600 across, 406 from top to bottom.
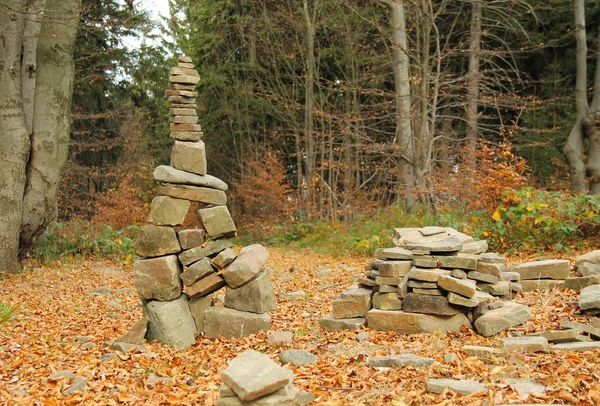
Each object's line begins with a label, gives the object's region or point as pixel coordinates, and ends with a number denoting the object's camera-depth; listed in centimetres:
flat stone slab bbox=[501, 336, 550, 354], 487
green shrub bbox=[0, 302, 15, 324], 623
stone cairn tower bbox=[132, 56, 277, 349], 601
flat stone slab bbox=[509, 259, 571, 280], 724
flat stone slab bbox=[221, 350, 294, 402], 371
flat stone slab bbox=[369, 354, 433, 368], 475
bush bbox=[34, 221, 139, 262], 1175
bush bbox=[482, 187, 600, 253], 982
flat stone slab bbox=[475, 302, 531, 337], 563
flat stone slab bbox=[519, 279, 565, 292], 719
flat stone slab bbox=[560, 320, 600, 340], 530
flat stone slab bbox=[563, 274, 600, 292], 685
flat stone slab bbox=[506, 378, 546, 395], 397
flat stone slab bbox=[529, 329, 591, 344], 508
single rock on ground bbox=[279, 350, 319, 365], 520
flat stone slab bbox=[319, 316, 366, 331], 619
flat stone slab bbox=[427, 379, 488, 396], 403
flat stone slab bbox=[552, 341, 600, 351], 478
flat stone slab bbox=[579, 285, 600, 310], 577
